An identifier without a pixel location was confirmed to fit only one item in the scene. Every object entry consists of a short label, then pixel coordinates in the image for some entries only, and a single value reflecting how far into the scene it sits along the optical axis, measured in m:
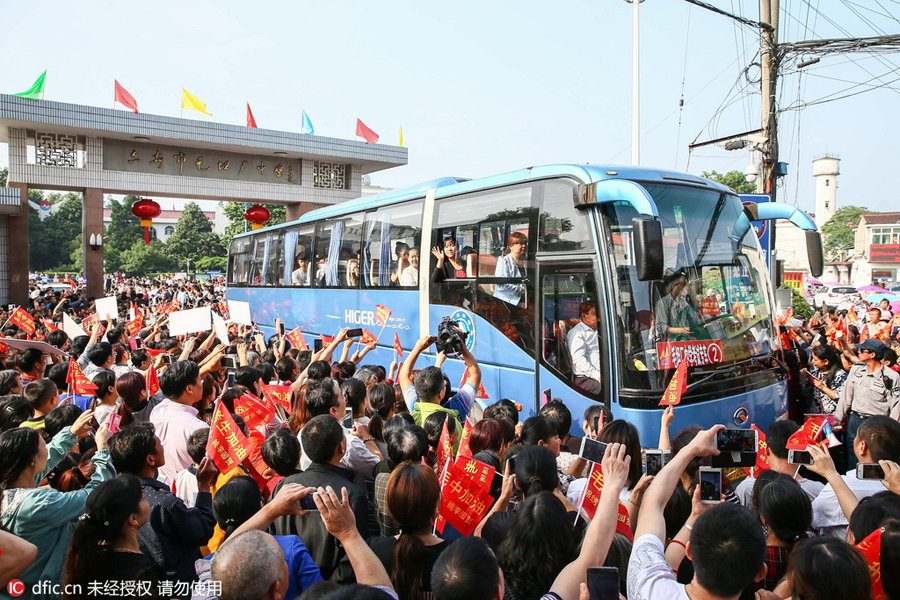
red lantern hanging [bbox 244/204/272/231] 19.02
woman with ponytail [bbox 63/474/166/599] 2.42
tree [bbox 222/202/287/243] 55.66
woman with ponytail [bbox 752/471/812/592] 2.55
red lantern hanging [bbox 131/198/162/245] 17.73
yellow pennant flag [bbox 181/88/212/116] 18.80
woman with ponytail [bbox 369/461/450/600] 2.36
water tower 73.44
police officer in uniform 5.82
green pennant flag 16.31
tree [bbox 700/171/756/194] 56.16
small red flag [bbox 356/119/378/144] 21.62
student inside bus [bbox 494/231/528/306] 6.79
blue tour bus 5.56
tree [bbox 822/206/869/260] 64.25
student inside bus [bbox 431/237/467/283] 7.75
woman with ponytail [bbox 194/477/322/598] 2.54
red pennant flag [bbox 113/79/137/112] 17.77
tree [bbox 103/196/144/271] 61.53
